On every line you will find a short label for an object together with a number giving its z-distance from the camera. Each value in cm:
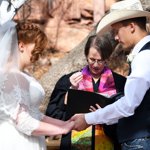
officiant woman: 391
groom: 320
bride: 341
